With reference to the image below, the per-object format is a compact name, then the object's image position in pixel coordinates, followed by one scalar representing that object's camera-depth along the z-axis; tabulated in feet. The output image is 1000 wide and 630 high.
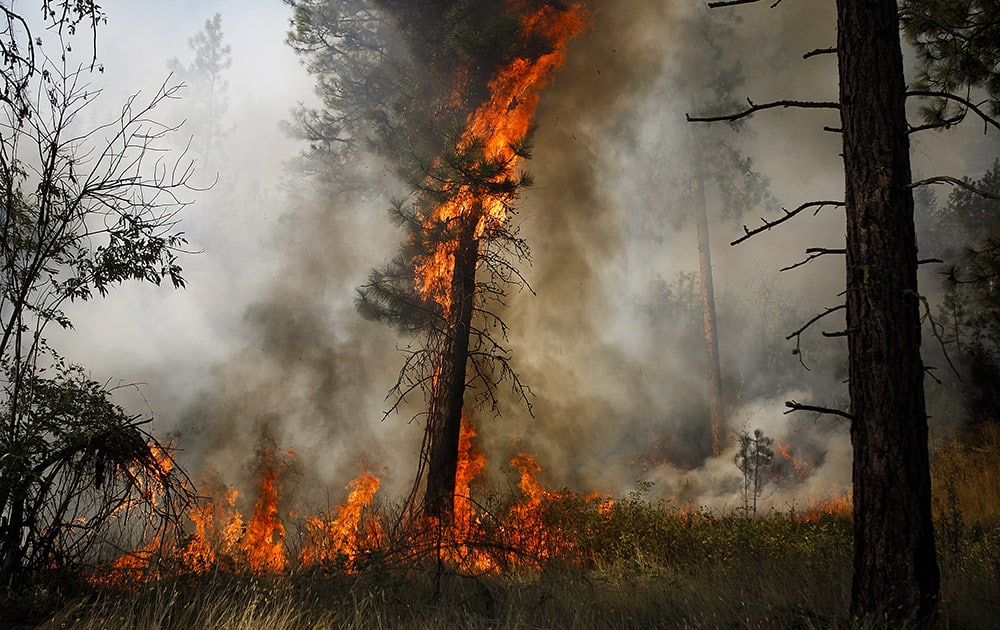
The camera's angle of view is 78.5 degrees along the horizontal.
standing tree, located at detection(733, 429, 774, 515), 43.02
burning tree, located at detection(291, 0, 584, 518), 29.40
